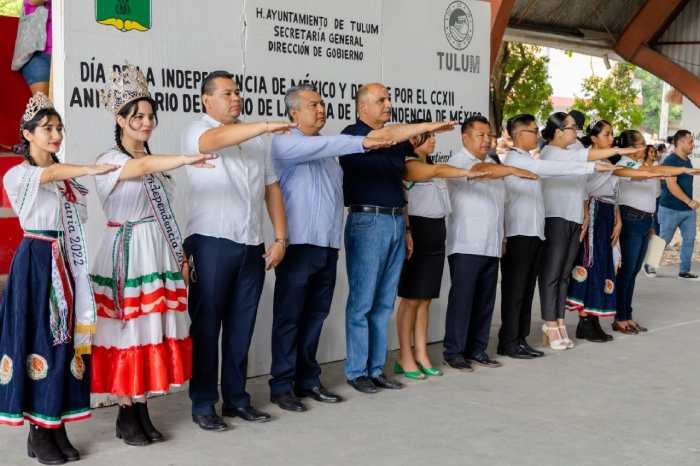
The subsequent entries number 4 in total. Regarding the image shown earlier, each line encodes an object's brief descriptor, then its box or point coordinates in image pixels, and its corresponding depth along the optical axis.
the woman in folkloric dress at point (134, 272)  4.25
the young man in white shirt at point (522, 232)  6.26
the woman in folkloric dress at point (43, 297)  4.04
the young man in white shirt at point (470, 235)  6.00
